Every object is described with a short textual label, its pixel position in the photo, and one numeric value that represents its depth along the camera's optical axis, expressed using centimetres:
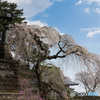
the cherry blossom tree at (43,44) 1289
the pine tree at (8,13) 1493
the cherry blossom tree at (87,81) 3631
